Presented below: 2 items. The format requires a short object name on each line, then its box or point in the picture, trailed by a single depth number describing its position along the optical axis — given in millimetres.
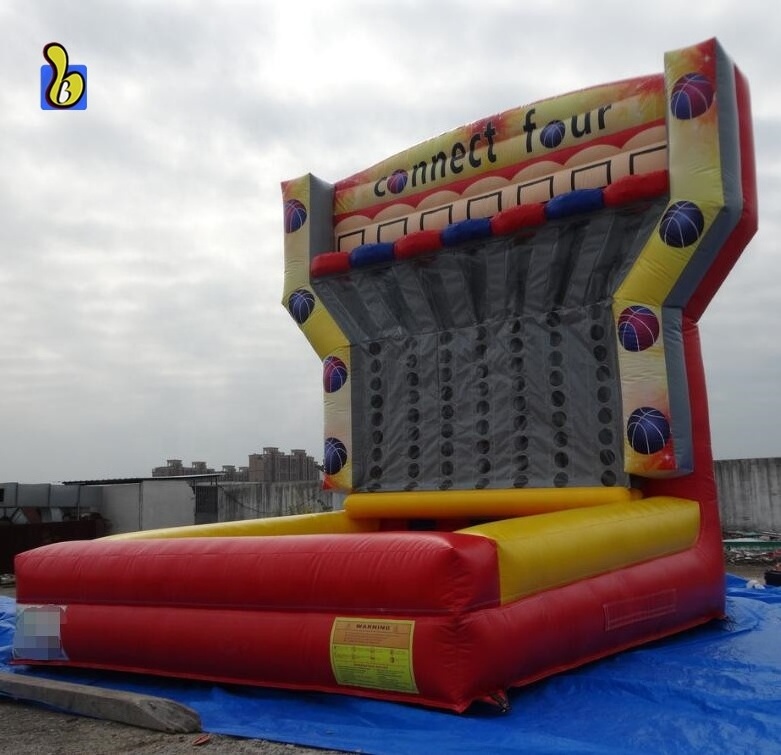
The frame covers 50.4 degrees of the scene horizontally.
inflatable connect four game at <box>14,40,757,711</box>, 3166
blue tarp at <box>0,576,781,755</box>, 2678
